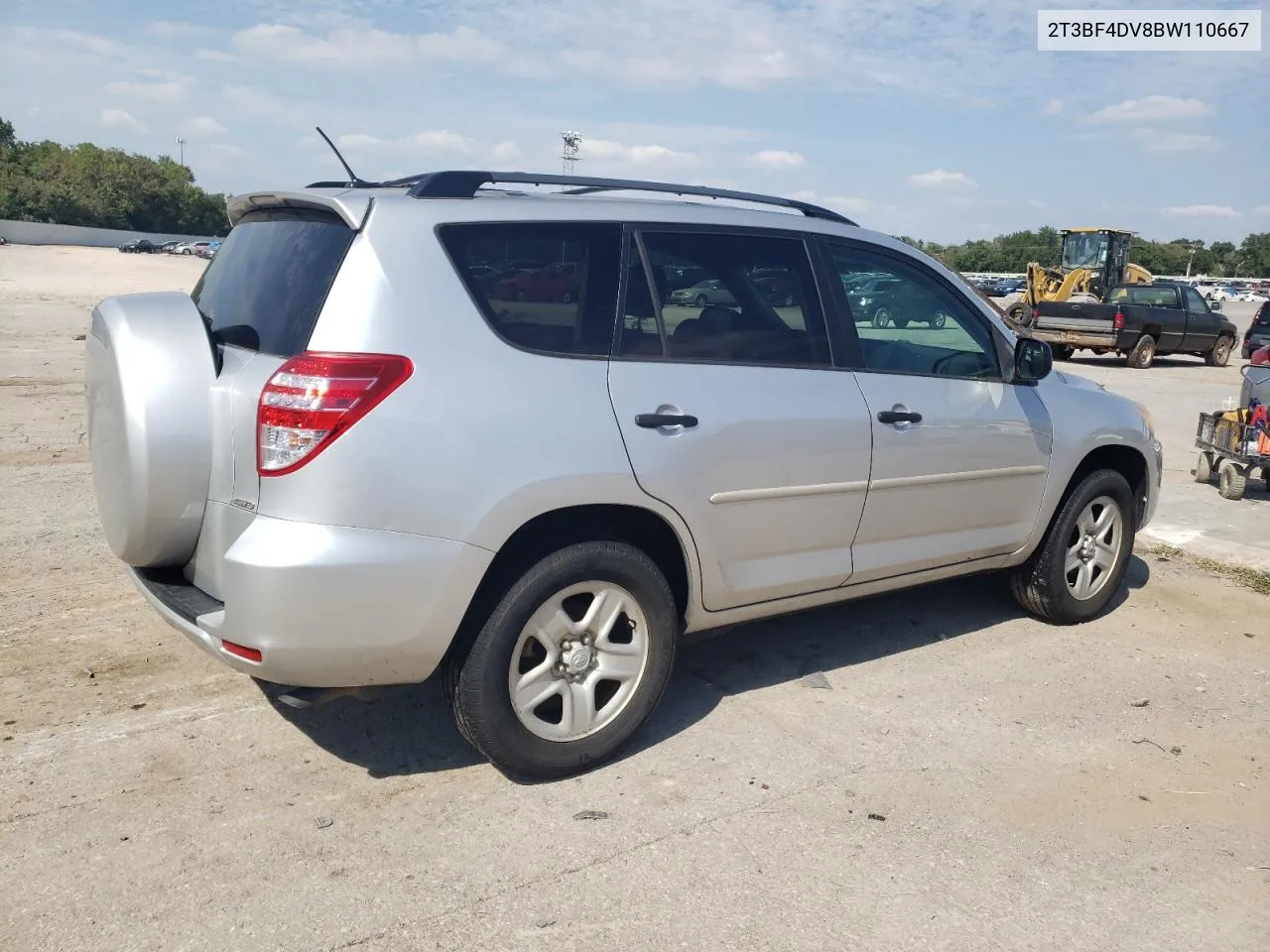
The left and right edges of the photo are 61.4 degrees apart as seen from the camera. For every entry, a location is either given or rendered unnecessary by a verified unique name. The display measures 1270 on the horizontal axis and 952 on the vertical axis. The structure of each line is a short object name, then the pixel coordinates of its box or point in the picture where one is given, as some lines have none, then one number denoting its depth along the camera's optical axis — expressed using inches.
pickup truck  820.6
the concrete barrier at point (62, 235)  2896.2
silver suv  118.7
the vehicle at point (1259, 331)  773.9
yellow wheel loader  1074.1
